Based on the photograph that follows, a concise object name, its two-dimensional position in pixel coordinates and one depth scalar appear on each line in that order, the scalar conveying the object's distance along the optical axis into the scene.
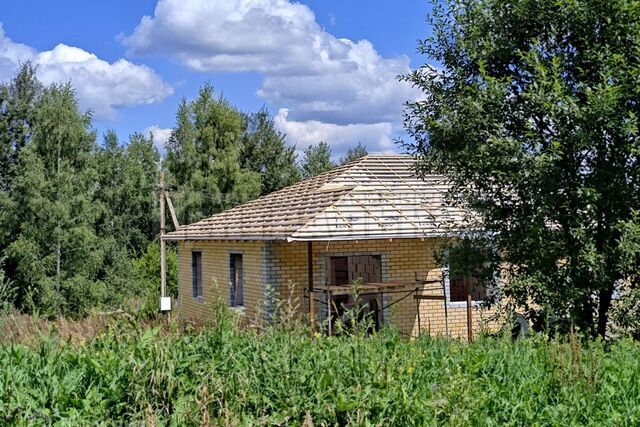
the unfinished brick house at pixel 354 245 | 14.41
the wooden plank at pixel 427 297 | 13.78
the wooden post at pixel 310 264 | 14.13
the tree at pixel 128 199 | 35.75
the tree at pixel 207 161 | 35.88
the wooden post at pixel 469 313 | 12.06
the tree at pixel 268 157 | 41.19
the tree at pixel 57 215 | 25.98
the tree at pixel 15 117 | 32.03
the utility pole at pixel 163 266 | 25.81
